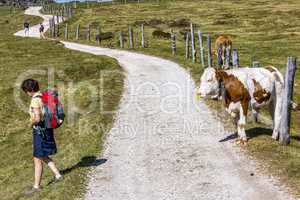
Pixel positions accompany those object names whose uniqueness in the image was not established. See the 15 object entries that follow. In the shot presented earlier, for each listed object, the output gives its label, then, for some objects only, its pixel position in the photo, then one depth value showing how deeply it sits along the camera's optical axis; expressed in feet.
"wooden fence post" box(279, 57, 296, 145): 44.52
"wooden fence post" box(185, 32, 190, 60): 118.52
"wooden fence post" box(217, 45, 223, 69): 86.97
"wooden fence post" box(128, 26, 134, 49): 148.67
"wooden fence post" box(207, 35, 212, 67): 92.10
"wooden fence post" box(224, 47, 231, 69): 87.91
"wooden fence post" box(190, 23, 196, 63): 108.39
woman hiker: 36.60
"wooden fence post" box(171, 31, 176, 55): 128.77
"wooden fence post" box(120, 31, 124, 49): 149.29
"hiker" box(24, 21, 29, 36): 219.41
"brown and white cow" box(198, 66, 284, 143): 42.63
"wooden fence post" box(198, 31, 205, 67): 101.99
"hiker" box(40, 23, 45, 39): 207.15
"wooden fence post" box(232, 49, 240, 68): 79.64
